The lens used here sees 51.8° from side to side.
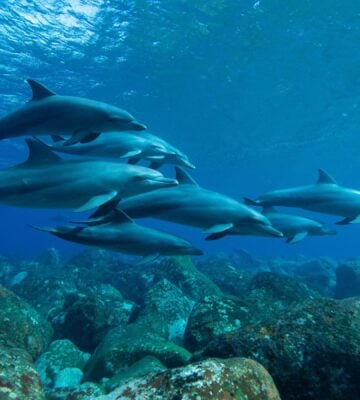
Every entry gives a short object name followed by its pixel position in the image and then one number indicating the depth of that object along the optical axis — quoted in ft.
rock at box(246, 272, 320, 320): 26.18
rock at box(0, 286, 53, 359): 22.35
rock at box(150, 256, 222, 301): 42.19
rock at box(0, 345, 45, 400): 12.85
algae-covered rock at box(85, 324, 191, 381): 20.58
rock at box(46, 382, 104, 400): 16.17
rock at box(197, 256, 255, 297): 44.42
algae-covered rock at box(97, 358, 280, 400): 9.74
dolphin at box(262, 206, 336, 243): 34.58
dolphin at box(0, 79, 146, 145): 22.36
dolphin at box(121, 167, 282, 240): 24.44
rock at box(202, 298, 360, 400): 13.26
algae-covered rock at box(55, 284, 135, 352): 28.07
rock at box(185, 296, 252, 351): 21.95
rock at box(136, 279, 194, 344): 27.73
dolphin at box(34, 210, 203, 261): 21.66
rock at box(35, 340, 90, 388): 21.66
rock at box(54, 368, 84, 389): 21.11
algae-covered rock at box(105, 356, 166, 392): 17.34
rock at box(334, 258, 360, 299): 53.56
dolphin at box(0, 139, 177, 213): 20.63
